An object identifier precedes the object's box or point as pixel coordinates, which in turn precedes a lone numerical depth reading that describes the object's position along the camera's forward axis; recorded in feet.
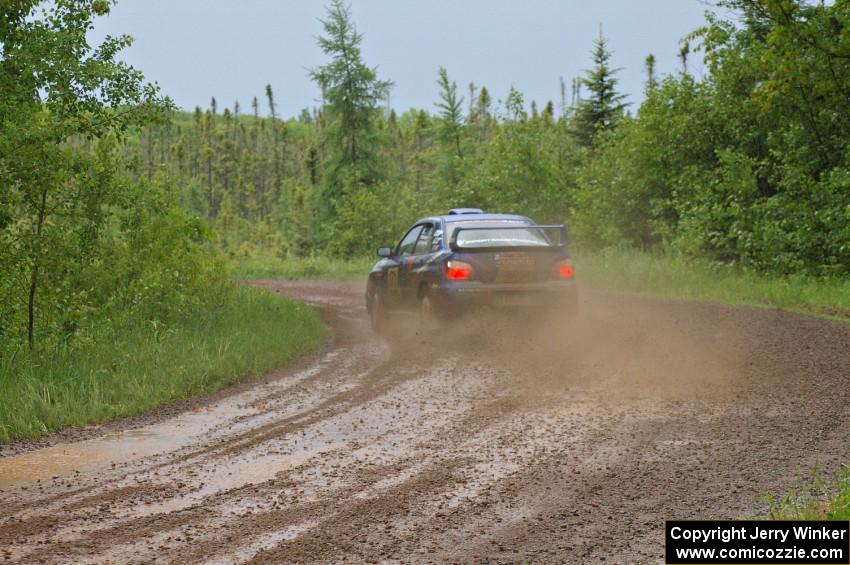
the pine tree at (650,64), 336.49
